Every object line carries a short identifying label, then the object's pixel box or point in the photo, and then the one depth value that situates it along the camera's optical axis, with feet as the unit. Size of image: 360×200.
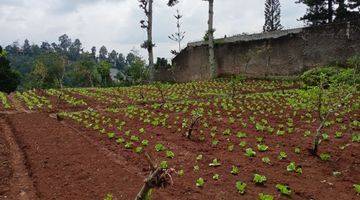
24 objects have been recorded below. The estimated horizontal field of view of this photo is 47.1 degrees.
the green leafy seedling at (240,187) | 25.79
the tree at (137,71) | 120.50
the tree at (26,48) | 448.24
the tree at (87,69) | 139.86
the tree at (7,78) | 142.82
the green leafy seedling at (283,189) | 25.45
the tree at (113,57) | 436.35
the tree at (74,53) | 462.76
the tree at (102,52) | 468.34
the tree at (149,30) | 106.22
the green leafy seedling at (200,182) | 27.14
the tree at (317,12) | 117.70
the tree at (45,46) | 475.48
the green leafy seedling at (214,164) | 31.24
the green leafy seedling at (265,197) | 24.02
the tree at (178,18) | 144.56
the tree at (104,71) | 143.02
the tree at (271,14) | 163.53
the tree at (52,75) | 160.04
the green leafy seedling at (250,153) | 33.35
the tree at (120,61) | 424.62
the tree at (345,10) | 112.16
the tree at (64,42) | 552.66
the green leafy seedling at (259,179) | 27.30
